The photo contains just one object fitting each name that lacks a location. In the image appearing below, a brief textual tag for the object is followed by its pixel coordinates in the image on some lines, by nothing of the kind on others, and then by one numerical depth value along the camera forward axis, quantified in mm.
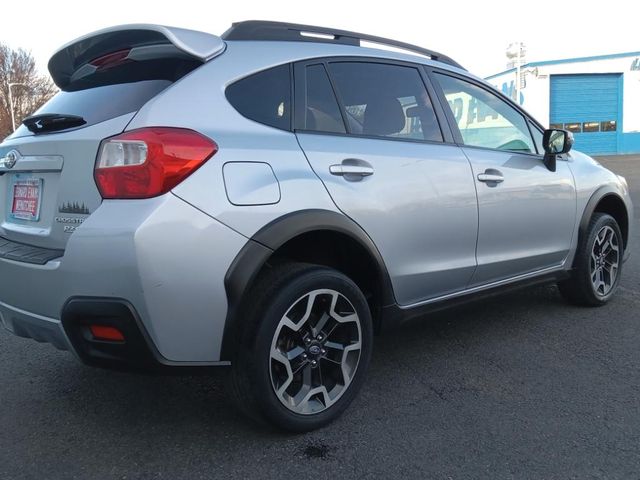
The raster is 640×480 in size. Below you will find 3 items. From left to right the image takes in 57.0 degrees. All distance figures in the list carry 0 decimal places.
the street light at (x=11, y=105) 35669
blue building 32406
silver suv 2285
